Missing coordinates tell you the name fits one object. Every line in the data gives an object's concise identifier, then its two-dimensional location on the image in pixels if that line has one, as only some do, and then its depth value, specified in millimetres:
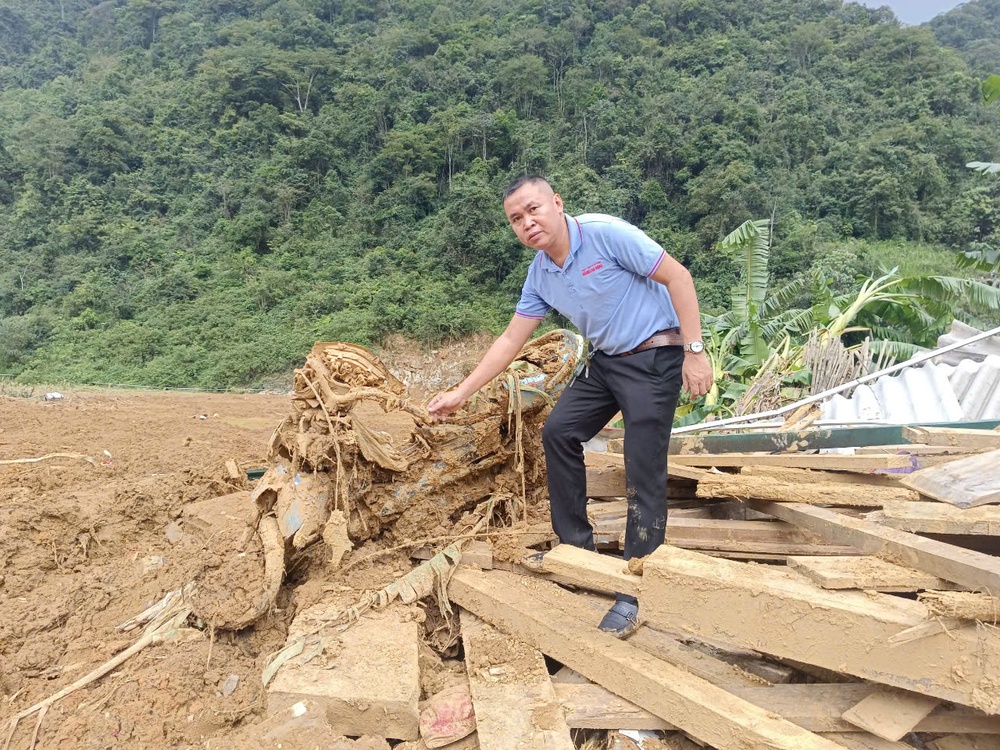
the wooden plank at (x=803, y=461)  2715
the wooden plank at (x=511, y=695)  1867
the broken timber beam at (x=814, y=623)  1502
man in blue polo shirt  2475
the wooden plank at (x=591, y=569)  2068
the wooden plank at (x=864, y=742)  1707
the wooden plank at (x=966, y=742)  1721
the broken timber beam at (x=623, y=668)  1656
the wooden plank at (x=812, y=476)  2730
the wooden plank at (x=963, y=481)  2061
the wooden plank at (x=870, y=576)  1721
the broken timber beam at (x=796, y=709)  1717
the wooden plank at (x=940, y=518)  1890
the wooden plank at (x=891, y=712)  1655
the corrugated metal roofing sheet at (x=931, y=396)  5266
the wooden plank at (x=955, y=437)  2949
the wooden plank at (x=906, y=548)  1602
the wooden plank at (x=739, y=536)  2570
